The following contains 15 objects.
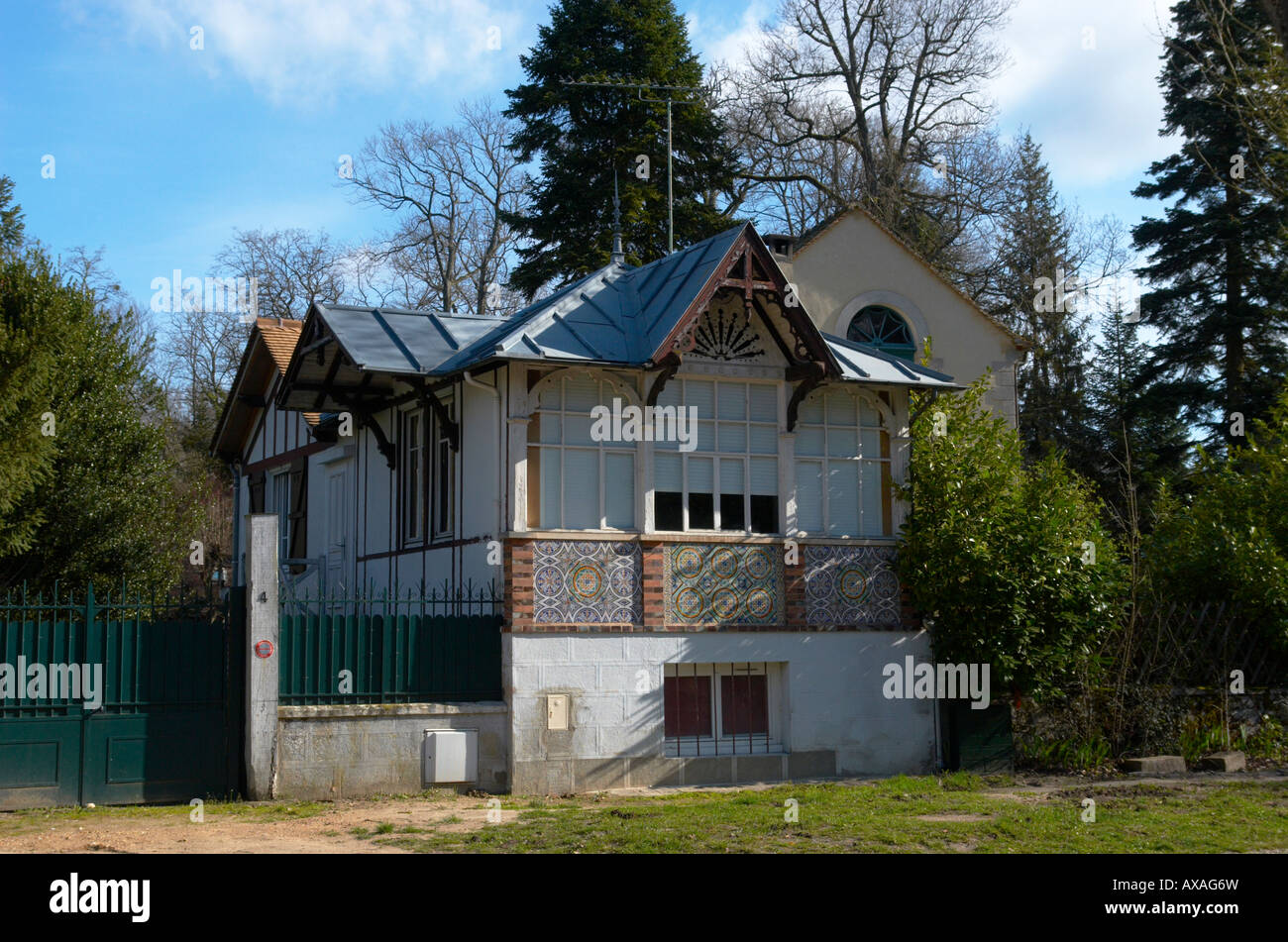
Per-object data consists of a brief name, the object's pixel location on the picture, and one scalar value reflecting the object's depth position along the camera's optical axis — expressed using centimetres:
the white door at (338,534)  2109
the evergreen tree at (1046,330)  3678
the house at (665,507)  1577
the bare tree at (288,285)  4159
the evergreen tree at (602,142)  3169
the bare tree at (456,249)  3947
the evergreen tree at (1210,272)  3047
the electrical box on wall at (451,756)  1496
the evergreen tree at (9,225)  2512
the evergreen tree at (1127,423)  3247
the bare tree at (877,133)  3469
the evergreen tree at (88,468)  2184
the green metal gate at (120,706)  1371
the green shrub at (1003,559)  1678
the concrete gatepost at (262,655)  1429
